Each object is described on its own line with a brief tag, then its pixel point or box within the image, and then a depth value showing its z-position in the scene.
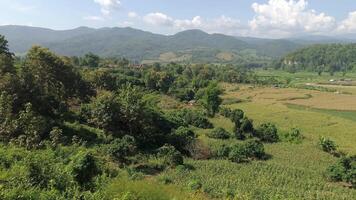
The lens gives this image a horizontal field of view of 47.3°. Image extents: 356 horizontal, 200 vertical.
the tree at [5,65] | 34.22
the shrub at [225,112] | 58.44
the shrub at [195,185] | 24.48
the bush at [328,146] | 41.19
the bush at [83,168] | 18.44
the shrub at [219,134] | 43.92
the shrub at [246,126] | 46.31
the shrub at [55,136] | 27.93
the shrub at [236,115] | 50.50
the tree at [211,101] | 58.03
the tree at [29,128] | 26.66
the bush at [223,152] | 35.83
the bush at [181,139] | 36.50
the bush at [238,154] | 35.09
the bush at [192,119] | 49.12
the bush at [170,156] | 30.86
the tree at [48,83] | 32.03
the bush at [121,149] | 29.92
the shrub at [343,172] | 31.12
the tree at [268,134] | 45.72
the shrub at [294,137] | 45.50
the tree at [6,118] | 26.97
